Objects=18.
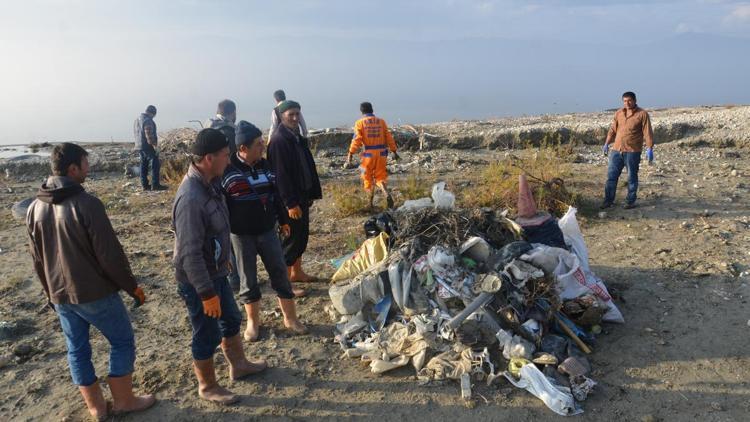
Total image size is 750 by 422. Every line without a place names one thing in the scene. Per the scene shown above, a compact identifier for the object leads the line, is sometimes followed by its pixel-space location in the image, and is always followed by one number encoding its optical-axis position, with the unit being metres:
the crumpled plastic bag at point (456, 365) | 3.36
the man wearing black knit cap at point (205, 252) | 2.77
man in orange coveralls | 7.02
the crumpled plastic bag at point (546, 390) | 3.02
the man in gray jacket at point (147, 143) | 9.02
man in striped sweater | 3.54
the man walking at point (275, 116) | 7.38
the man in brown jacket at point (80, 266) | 2.63
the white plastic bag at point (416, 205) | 4.79
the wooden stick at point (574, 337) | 3.60
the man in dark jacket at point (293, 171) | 4.32
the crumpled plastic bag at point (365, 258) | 4.47
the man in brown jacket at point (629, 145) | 6.49
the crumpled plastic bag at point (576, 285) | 3.94
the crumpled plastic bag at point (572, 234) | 4.57
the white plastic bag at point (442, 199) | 4.75
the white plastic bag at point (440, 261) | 3.97
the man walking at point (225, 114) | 6.51
